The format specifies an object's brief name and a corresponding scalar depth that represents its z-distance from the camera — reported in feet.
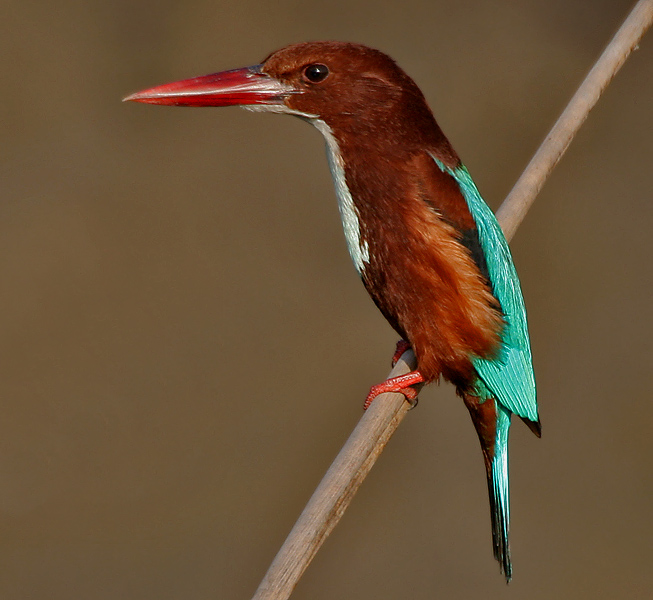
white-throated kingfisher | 19.23
